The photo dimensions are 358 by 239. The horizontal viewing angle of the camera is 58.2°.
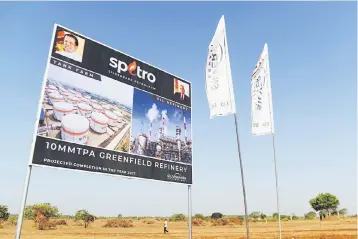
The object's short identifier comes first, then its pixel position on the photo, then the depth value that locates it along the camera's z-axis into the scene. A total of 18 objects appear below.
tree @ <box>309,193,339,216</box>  71.31
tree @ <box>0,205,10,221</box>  47.29
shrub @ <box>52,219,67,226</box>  45.78
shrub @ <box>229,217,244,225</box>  57.69
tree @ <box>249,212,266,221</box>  82.06
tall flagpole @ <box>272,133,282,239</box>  14.45
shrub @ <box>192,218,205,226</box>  55.76
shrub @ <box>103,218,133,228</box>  47.24
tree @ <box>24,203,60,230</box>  52.44
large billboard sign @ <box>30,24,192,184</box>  9.31
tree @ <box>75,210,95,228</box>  48.18
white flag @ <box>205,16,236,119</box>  12.52
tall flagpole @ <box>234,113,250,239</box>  12.08
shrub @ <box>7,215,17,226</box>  45.52
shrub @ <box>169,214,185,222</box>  77.12
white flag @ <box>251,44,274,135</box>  14.41
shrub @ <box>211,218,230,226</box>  56.24
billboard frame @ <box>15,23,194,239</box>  7.91
